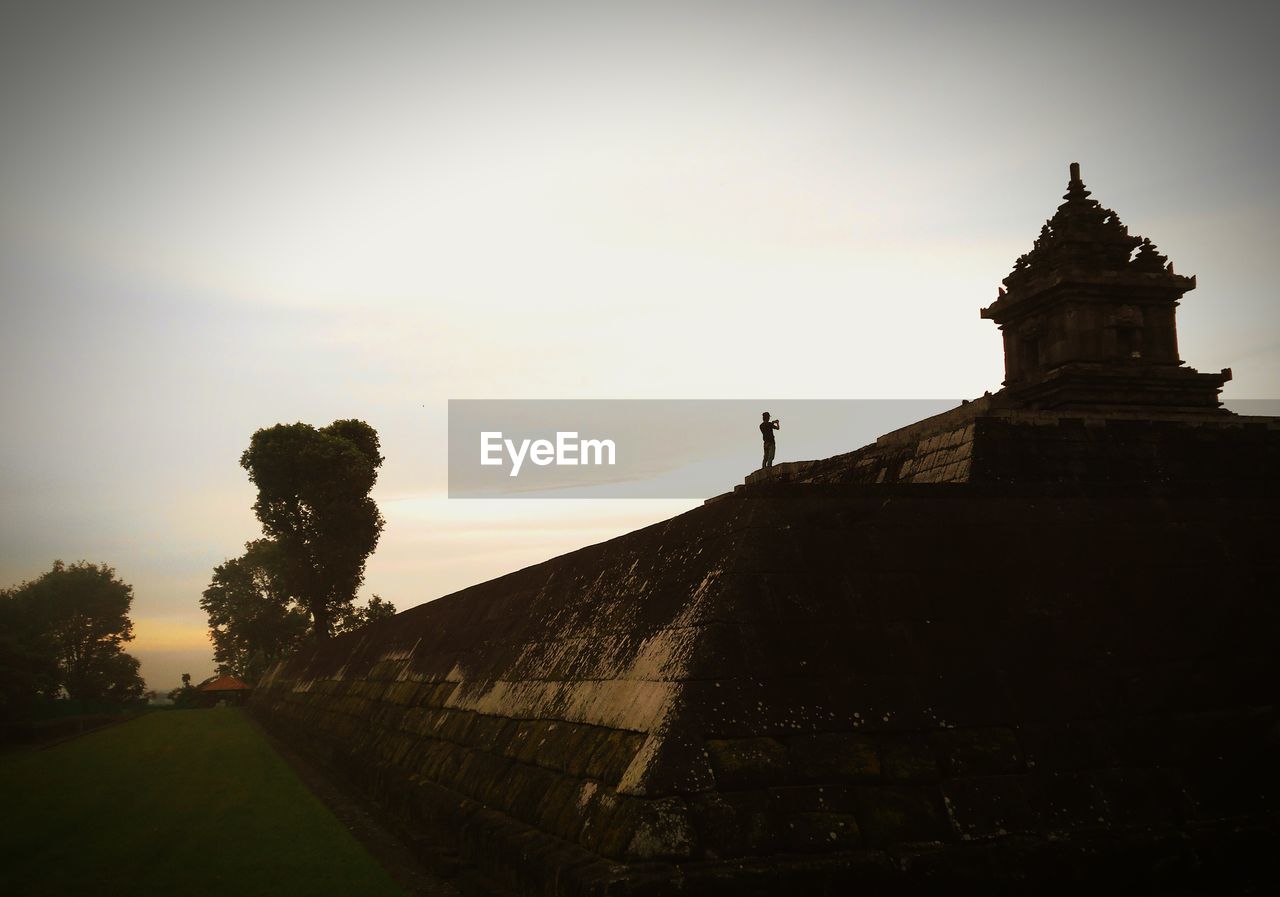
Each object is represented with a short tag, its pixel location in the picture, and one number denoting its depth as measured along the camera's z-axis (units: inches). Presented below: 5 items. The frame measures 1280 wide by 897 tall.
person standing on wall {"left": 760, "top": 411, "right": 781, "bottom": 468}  829.8
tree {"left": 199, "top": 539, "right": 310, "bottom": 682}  2615.7
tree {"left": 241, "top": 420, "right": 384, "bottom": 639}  1958.7
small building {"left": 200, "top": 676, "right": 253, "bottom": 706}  2420.6
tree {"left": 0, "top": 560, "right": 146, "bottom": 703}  2347.4
